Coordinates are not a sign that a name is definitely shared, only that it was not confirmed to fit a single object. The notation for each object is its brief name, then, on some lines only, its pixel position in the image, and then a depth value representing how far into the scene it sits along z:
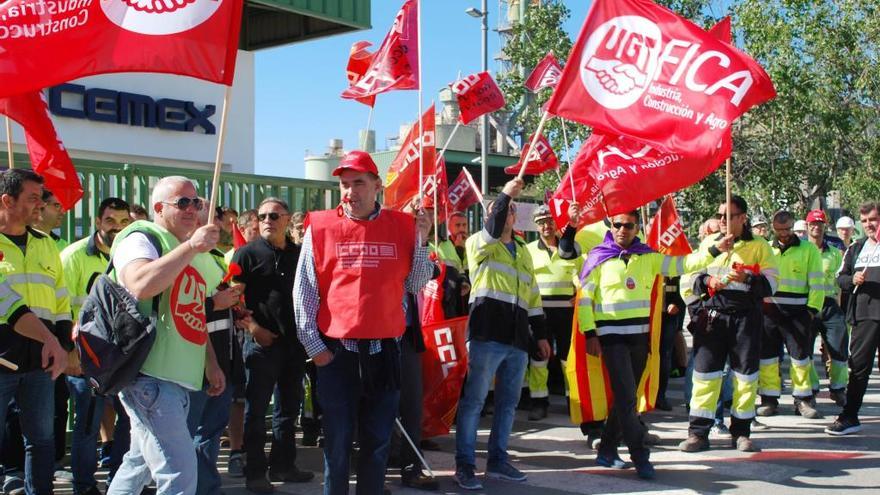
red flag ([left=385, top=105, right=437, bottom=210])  10.05
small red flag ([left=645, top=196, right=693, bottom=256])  10.83
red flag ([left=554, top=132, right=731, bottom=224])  7.75
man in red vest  5.37
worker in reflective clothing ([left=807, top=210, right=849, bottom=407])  10.94
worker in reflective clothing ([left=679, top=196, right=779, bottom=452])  8.25
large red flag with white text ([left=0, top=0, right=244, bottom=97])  5.66
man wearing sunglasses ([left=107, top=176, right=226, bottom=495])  4.52
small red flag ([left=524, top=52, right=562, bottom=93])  11.33
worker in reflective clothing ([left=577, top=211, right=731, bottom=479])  7.28
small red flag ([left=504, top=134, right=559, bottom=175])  11.02
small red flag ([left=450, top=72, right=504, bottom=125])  10.55
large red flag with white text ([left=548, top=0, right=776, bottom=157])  7.19
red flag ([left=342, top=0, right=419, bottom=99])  9.21
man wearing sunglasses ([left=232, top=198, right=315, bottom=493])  7.05
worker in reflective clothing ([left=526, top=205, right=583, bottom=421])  10.24
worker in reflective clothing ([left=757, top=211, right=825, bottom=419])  10.21
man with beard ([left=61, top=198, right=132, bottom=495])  6.66
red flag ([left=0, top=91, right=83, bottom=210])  6.85
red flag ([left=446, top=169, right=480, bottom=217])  11.77
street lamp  26.55
